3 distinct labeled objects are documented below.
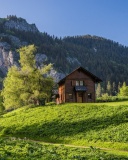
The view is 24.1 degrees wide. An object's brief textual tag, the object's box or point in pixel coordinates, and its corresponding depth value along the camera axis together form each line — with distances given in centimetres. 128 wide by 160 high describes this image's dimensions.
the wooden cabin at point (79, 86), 7888
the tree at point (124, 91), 13750
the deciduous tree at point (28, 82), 7612
